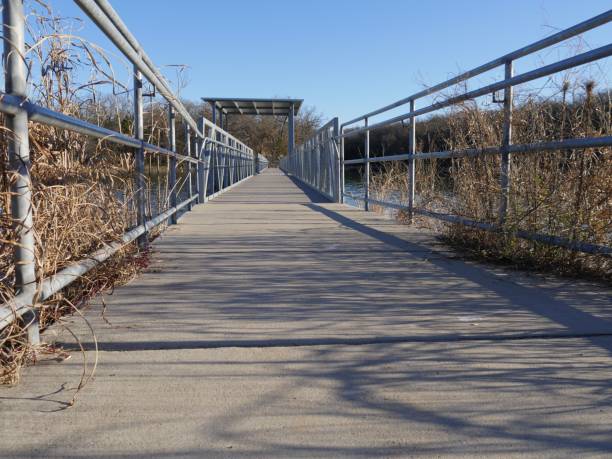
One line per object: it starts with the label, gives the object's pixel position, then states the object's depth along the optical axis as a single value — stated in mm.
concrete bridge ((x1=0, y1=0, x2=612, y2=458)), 1351
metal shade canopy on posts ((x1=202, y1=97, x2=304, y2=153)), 25750
